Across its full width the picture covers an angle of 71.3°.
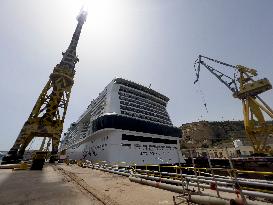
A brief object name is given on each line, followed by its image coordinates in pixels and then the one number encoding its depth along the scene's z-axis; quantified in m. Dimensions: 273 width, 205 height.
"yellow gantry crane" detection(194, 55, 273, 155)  41.16
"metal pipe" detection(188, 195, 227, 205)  6.23
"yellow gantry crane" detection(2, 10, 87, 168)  39.06
